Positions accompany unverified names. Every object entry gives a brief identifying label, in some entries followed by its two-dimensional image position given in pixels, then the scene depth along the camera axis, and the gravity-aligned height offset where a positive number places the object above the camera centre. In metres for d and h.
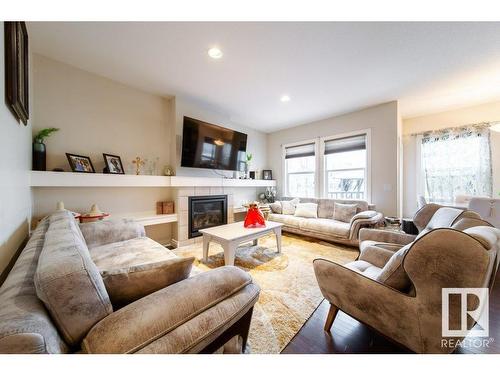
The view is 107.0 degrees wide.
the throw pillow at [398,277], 1.02 -0.48
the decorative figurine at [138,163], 2.97 +0.42
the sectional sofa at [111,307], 0.54 -0.42
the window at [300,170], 4.53 +0.51
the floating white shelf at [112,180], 2.12 +0.13
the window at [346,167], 3.80 +0.49
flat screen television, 3.24 +0.84
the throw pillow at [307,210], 3.87 -0.43
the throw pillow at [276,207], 4.23 -0.40
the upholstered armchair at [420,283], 0.80 -0.51
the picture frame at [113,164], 2.65 +0.38
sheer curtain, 3.26 +0.52
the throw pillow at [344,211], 3.43 -0.41
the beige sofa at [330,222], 2.91 -0.59
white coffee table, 2.16 -0.58
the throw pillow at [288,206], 4.16 -0.37
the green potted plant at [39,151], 2.12 +0.44
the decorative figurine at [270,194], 4.96 -0.12
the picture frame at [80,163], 2.36 +0.34
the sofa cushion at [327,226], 3.04 -0.64
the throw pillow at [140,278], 0.76 -0.40
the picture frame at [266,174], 5.15 +0.42
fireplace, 3.33 -0.44
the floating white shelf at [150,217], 2.79 -0.44
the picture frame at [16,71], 1.10 +0.78
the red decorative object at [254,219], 2.71 -0.43
